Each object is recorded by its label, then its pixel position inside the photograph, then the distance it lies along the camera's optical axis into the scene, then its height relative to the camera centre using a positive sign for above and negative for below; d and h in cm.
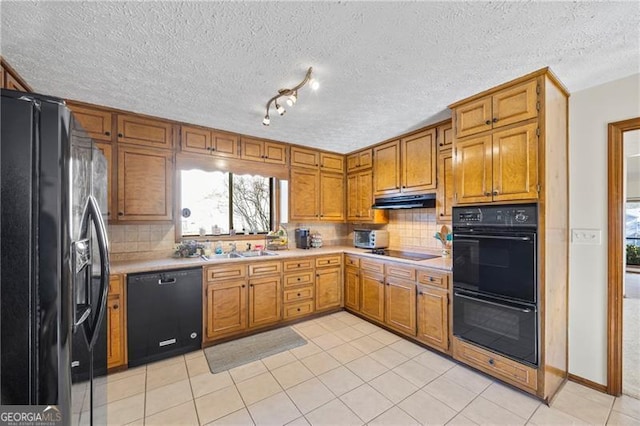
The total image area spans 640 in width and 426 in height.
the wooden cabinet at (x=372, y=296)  320 -103
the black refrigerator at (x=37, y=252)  74 -11
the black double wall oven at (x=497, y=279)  197 -53
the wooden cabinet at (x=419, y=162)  302 +60
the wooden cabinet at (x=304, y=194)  375 +26
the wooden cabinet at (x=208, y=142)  295 +81
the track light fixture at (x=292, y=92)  194 +95
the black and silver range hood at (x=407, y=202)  305 +13
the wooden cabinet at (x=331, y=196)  404 +25
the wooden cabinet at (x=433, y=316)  253 -102
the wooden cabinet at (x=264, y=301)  305 -103
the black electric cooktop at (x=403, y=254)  321 -54
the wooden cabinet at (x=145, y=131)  261 +82
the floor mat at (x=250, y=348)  250 -139
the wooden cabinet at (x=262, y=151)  333 +80
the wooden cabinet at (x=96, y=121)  241 +85
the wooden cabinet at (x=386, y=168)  345 +59
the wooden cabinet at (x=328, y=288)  356 -102
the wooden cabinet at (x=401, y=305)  283 -102
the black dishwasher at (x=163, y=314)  239 -95
